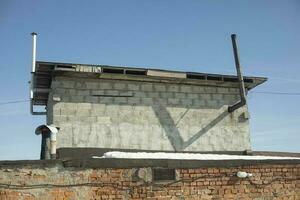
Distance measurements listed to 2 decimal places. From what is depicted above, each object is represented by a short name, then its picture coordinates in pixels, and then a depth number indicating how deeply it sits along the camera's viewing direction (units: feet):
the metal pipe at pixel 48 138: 31.99
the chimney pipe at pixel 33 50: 40.46
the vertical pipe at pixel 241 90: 43.66
